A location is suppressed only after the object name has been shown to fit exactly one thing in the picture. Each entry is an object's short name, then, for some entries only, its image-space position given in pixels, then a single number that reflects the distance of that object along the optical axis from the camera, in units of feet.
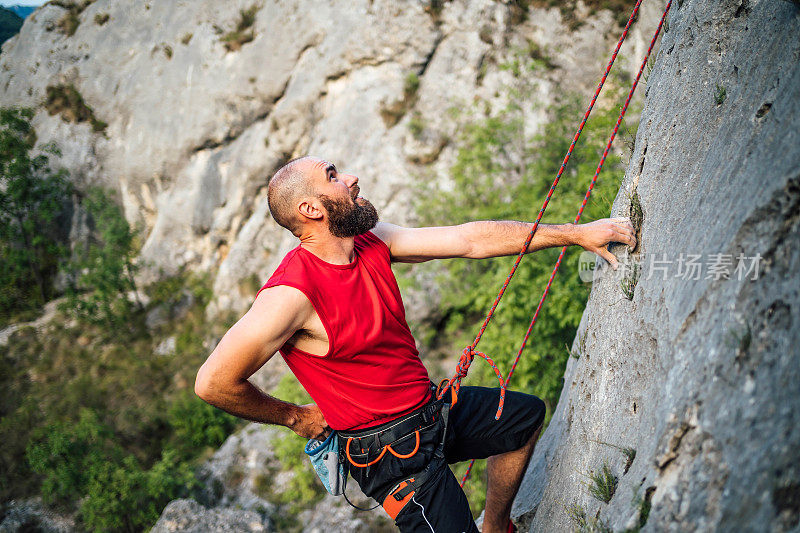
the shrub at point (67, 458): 29.53
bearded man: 8.07
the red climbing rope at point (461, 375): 10.02
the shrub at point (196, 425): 36.86
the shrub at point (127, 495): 27.35
